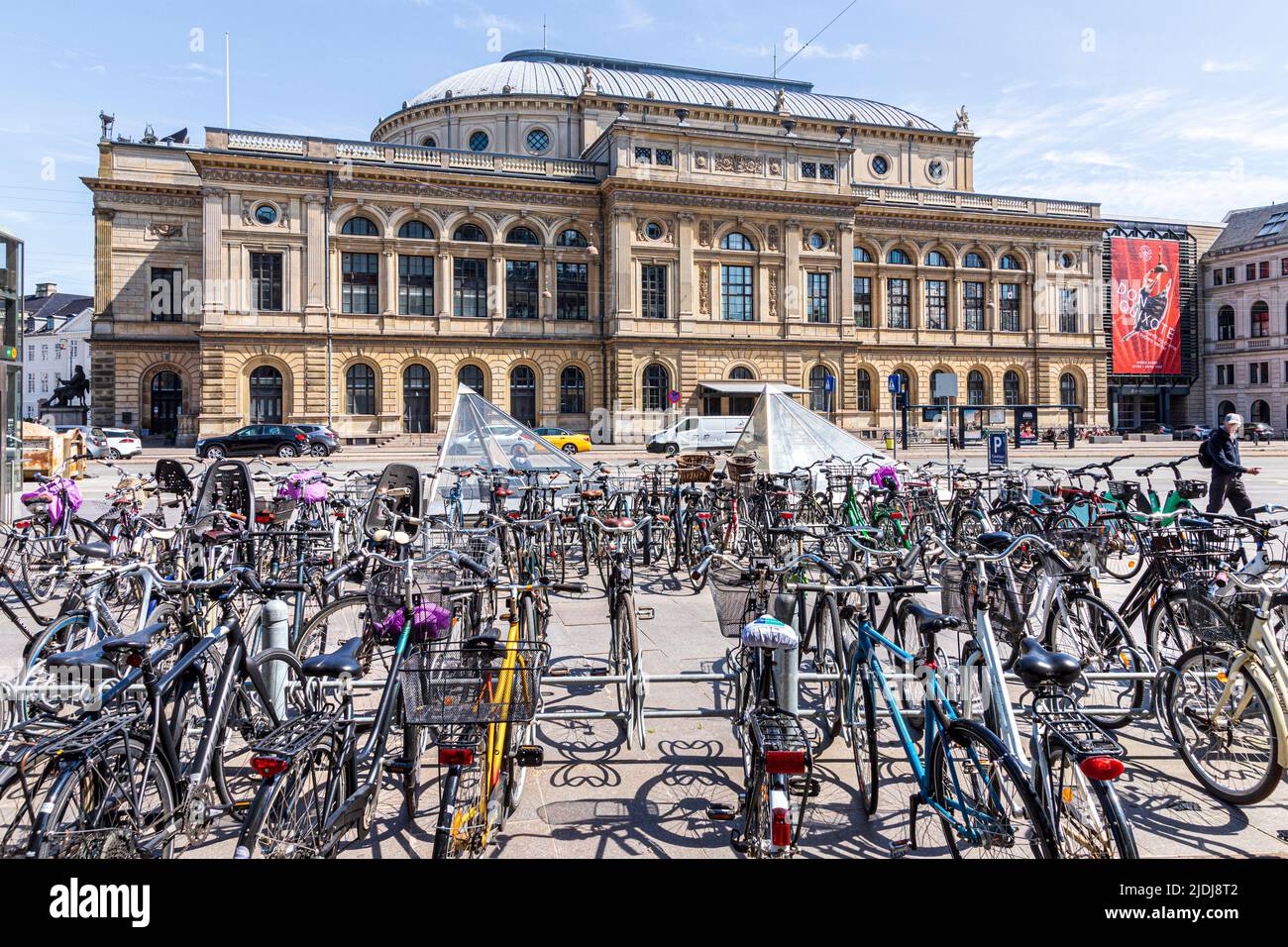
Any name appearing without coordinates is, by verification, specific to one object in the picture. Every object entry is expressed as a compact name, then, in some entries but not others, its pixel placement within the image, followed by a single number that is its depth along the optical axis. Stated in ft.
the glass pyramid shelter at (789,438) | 55.77
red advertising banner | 202.90
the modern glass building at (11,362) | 37.37
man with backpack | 40.42
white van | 130.62
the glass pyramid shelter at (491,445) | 49.57
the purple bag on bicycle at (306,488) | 39.93
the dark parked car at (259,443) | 117.39
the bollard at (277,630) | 15.47
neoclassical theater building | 148.36
